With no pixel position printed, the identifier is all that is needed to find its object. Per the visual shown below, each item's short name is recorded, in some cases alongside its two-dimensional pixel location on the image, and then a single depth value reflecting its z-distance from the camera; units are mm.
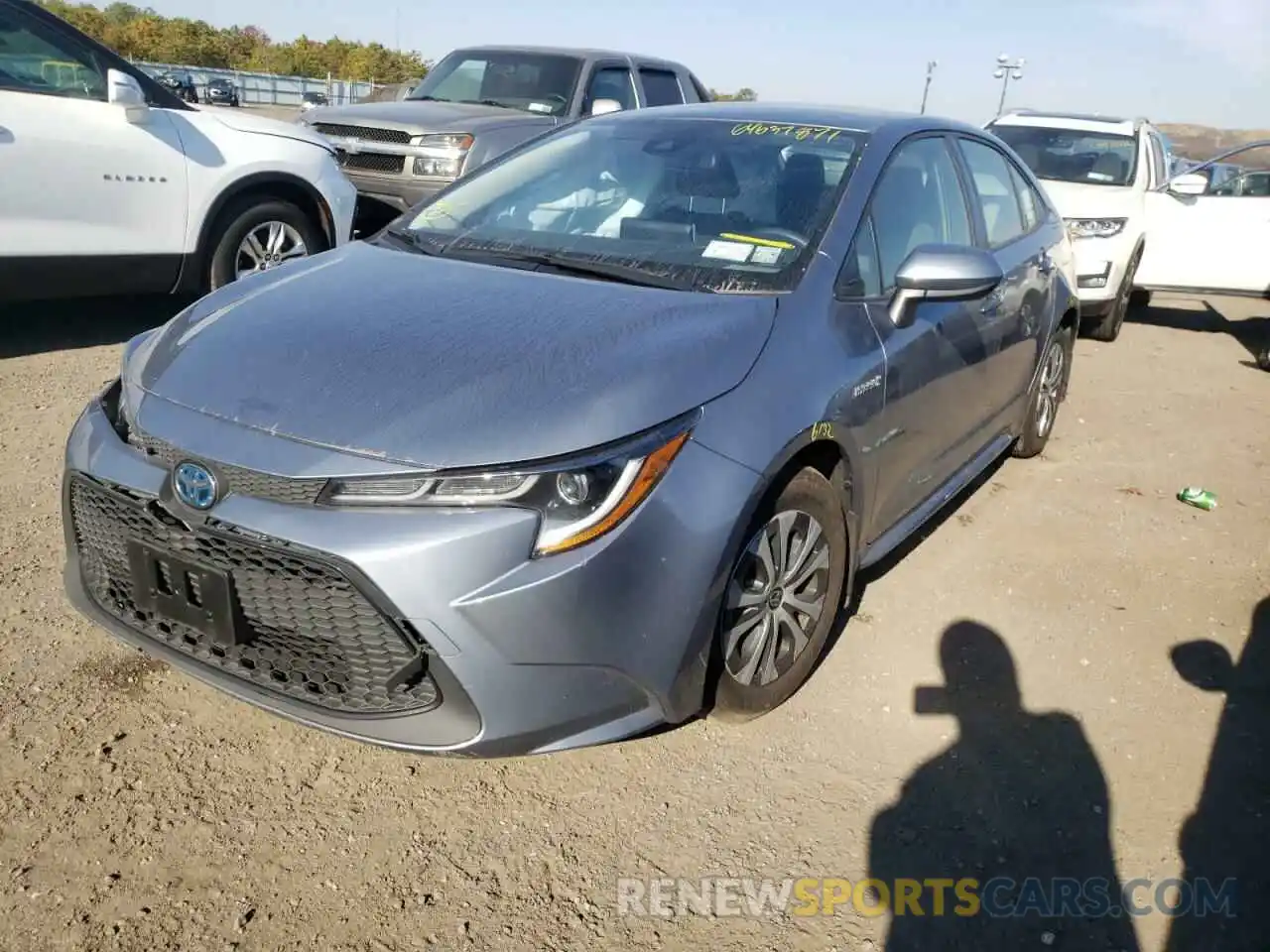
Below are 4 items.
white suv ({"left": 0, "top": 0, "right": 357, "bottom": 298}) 5098
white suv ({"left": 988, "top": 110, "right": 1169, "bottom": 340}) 7828
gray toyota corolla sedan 2100
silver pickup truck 7461
